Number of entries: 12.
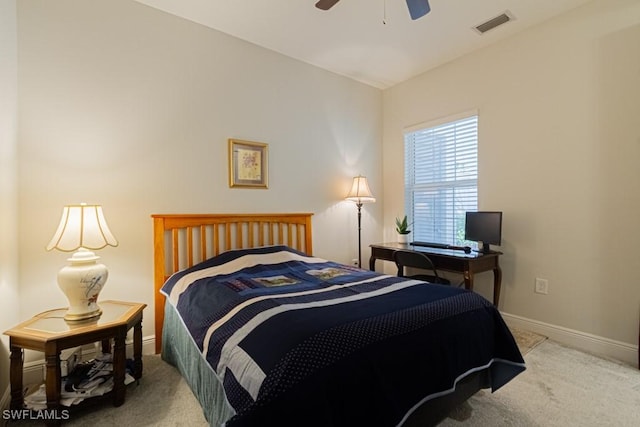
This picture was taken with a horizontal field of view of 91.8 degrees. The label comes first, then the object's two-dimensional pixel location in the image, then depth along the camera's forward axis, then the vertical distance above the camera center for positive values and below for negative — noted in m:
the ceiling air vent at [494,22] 2.51 +1.56
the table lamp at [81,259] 1.68 -0.29
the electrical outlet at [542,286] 2.61 -0.67
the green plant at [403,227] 3.40 -0.22
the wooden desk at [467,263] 2.54 -0.47
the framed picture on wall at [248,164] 2.75 +0.40
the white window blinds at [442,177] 3.17 +0.33
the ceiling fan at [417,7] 1.64 +1.08
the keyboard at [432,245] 3.03 -0.38
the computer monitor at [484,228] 2.67 -0.19
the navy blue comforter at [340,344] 1.02 -0.55
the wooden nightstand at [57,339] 1.49 -0.66
